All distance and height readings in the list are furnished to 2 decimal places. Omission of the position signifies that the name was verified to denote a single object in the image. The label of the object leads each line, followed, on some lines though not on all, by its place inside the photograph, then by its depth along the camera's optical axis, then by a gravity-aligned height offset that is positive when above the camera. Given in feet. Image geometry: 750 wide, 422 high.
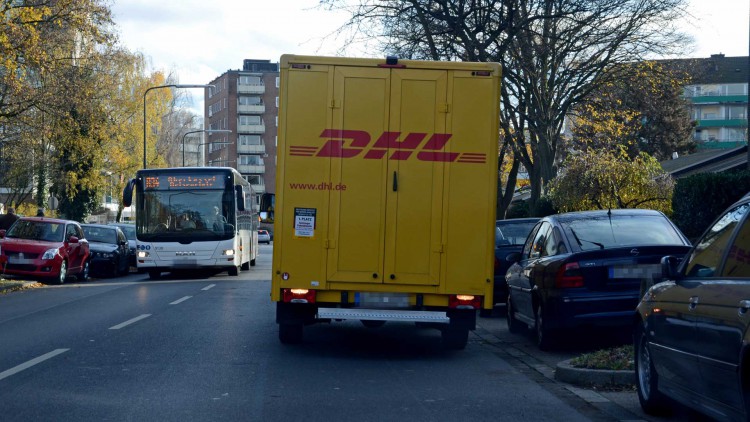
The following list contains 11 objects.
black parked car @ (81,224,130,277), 91.09 -2.50
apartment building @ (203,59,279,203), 377.30 +44.47
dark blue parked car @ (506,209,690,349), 33.27 -1.00
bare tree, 84.12 +18.87
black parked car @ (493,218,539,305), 50.34 -0.30
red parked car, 76.13 -2.23
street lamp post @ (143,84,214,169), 121.39 +19.45
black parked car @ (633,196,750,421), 17.37 -1.81
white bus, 80.69 +0.87
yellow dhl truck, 32.83 +1.66
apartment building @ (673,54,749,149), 309.40 +47.50
